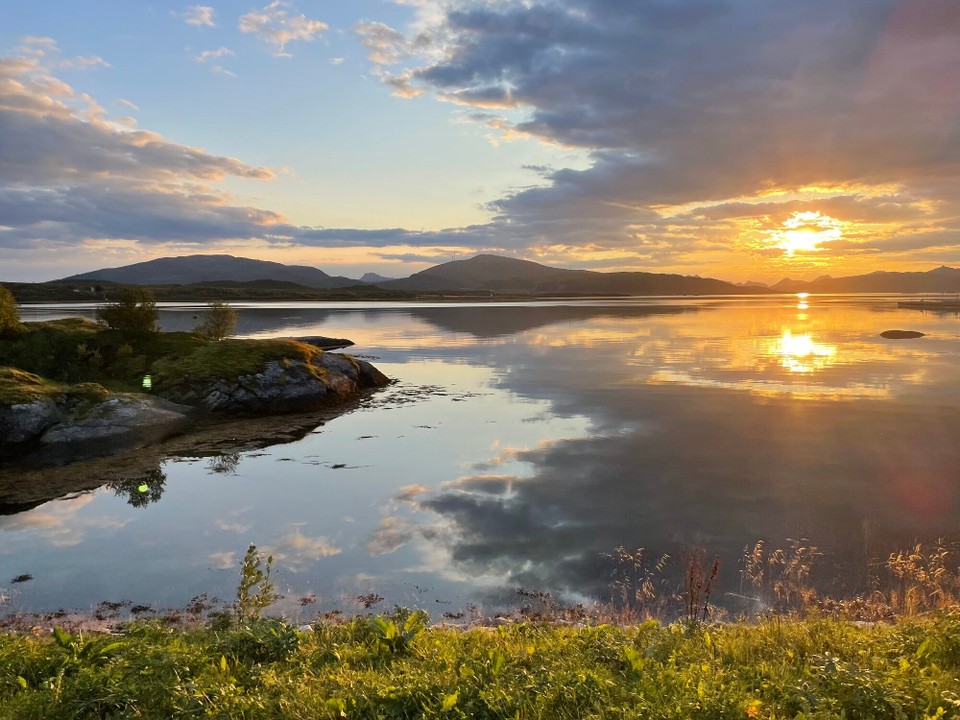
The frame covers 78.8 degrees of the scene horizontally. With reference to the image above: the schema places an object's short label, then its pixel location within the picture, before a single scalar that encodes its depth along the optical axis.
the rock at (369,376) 39.69
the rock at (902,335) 66.75
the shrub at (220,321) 51.78
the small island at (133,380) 24.89
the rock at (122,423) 24.81
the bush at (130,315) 37.09
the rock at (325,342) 61.47
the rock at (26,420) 24.14
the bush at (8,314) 33.56
